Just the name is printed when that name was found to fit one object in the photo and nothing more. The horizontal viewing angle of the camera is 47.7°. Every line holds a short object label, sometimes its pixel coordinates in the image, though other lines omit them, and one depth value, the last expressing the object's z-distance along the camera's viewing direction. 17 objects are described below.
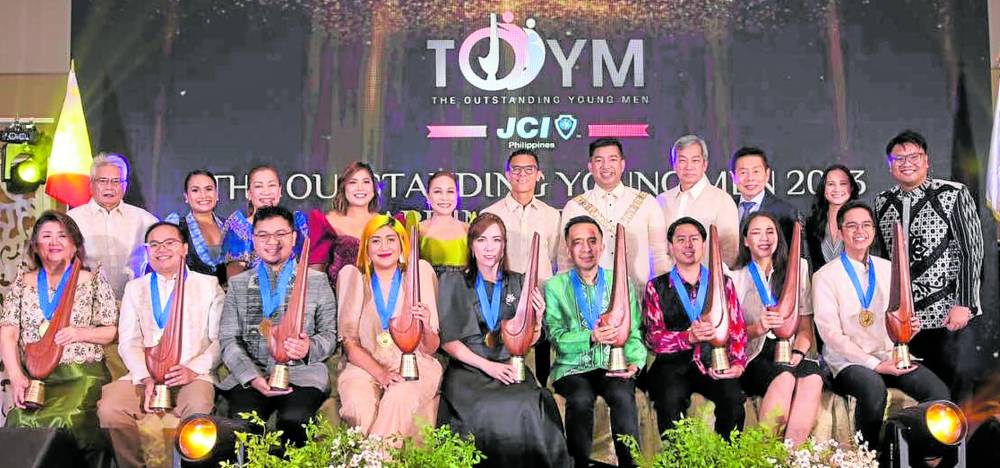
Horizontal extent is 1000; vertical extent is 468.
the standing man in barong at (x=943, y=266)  5.67
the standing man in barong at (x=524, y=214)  5.71
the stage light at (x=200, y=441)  4.12
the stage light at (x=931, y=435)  4.14
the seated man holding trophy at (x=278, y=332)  5.04
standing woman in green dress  5.59
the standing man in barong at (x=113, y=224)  5.71
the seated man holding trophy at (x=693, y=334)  5.07
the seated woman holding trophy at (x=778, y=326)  5.22
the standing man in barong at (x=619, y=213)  5.65
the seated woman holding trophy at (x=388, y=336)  5.02
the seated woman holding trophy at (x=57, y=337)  5.18
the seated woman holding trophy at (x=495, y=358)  5.02
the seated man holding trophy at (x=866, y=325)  5.23
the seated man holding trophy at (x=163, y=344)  5.04
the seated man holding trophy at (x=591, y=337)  5.02
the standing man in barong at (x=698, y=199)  5.70
